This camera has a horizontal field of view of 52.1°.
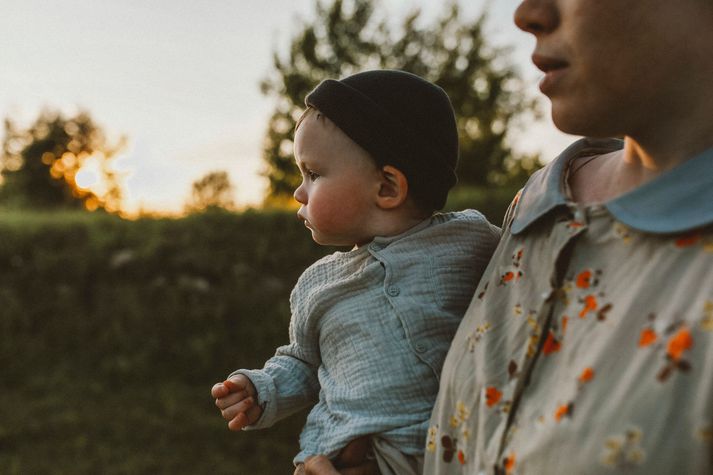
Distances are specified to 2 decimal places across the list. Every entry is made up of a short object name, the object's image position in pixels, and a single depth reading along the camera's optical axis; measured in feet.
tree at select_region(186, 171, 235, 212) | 172.55
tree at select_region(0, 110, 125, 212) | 116.78
